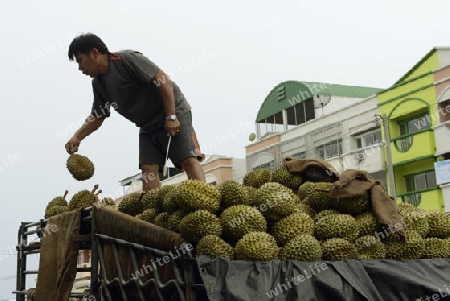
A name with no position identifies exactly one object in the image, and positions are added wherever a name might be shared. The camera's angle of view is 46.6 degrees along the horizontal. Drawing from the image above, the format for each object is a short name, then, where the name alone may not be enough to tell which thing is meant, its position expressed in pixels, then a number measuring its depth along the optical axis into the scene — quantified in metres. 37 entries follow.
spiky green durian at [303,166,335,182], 3.93
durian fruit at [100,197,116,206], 4.35
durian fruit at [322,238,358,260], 2.95
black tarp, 2.52
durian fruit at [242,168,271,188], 4.08
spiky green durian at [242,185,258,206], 3.43
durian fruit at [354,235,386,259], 3.12
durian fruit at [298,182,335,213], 3.54
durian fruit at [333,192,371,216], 3.42
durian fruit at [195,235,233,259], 2.71
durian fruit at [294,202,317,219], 3.49
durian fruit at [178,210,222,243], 2.91
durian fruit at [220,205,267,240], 3.03
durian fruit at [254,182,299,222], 3.23
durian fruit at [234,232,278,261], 2.74
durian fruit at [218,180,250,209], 3.30
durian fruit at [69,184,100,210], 4.23
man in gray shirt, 4.21
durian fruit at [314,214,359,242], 3.17
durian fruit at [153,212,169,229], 3.35
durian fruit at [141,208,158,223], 3.63
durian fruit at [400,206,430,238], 3.54
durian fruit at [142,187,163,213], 3.75
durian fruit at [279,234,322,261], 2.85
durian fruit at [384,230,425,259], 3.21
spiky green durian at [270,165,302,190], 3.97
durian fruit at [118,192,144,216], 4.00
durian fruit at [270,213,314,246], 3.08
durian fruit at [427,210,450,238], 3.66
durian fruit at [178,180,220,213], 3.13
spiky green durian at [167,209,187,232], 3.16
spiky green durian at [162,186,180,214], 3.33
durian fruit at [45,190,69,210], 4.45
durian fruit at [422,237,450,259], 3.35
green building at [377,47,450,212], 20.86
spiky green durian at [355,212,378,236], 3.31
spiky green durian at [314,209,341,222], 3.40
